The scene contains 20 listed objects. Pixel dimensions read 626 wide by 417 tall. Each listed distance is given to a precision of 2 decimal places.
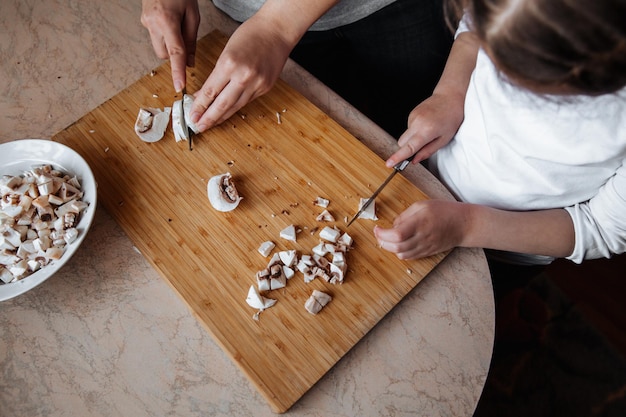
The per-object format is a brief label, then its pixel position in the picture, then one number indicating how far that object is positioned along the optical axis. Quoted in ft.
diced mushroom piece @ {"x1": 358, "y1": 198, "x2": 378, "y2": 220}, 2.73
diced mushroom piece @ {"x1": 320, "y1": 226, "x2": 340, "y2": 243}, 2.63
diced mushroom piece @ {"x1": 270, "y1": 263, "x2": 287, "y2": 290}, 2.51
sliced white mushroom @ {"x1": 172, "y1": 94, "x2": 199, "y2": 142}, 2.93
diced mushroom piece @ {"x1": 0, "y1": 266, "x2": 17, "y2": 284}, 2.40
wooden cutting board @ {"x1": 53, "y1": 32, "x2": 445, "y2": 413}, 2.41
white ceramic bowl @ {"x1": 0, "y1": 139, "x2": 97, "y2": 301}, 2.63
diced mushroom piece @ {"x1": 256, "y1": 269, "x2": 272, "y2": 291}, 2.50
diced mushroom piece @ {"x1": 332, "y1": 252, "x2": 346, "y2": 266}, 2.54
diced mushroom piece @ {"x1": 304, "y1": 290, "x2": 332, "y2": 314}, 2.44
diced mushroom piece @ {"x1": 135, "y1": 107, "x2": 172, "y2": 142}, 2.95
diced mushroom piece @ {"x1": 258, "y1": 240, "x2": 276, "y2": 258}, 2.60
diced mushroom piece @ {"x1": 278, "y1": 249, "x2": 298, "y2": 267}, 2.55
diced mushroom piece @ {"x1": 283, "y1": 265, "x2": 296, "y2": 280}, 2.54
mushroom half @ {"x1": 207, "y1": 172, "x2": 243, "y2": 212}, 2.72
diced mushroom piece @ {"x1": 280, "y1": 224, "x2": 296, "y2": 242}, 2.64
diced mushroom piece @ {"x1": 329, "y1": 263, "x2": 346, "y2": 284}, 2.53
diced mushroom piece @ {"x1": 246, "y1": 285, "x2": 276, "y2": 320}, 2.45
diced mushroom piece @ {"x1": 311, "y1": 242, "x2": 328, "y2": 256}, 2.61
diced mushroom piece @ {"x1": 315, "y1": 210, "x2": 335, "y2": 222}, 2.71
